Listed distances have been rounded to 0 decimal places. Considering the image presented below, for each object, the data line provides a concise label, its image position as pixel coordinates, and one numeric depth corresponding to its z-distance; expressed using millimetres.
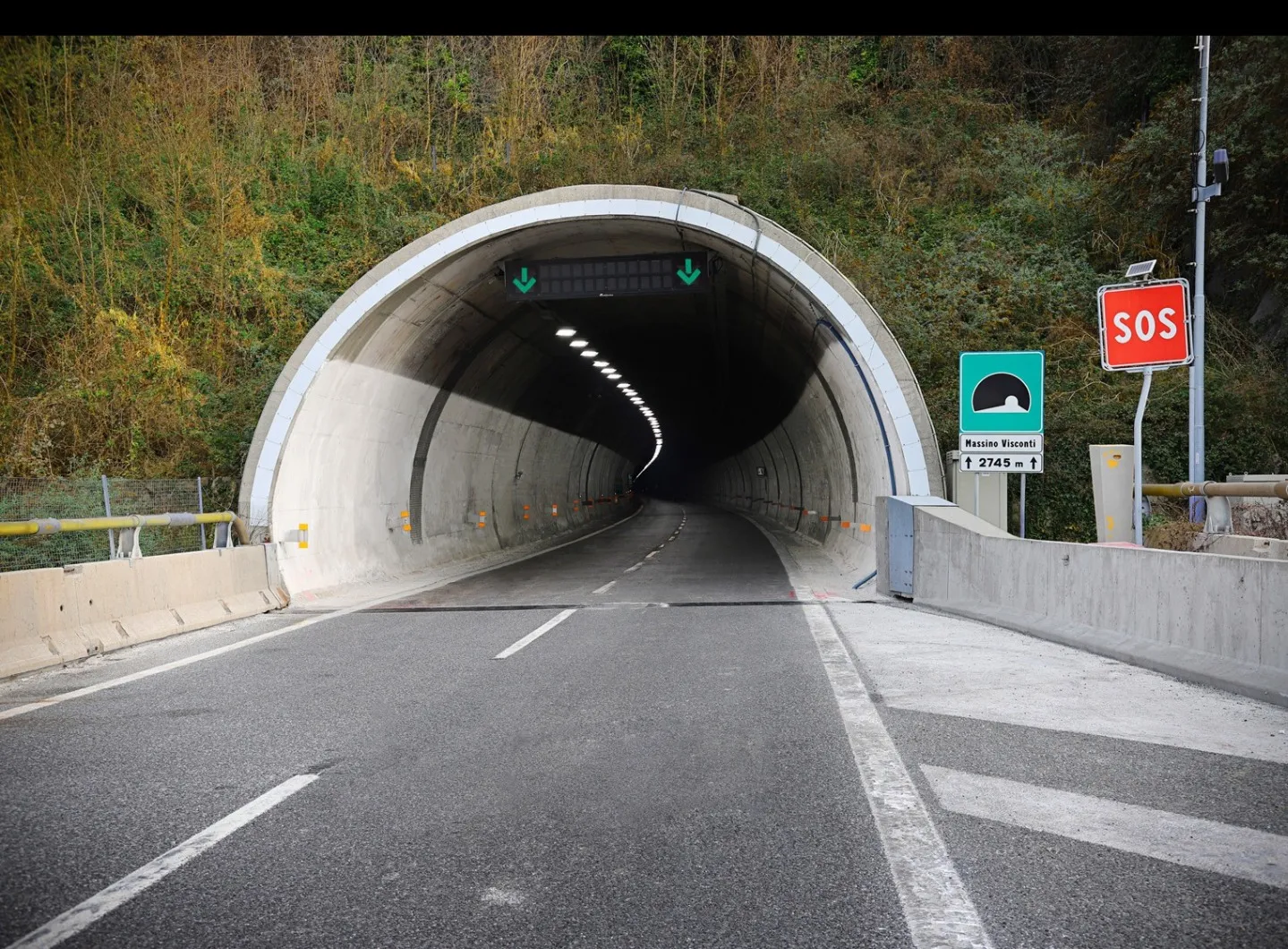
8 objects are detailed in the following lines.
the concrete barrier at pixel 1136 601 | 6984
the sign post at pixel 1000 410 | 12555
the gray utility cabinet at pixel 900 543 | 13547
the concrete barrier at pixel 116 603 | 8891
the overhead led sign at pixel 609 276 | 16781
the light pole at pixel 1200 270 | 16422
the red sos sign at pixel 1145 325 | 11062
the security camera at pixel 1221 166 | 18172
